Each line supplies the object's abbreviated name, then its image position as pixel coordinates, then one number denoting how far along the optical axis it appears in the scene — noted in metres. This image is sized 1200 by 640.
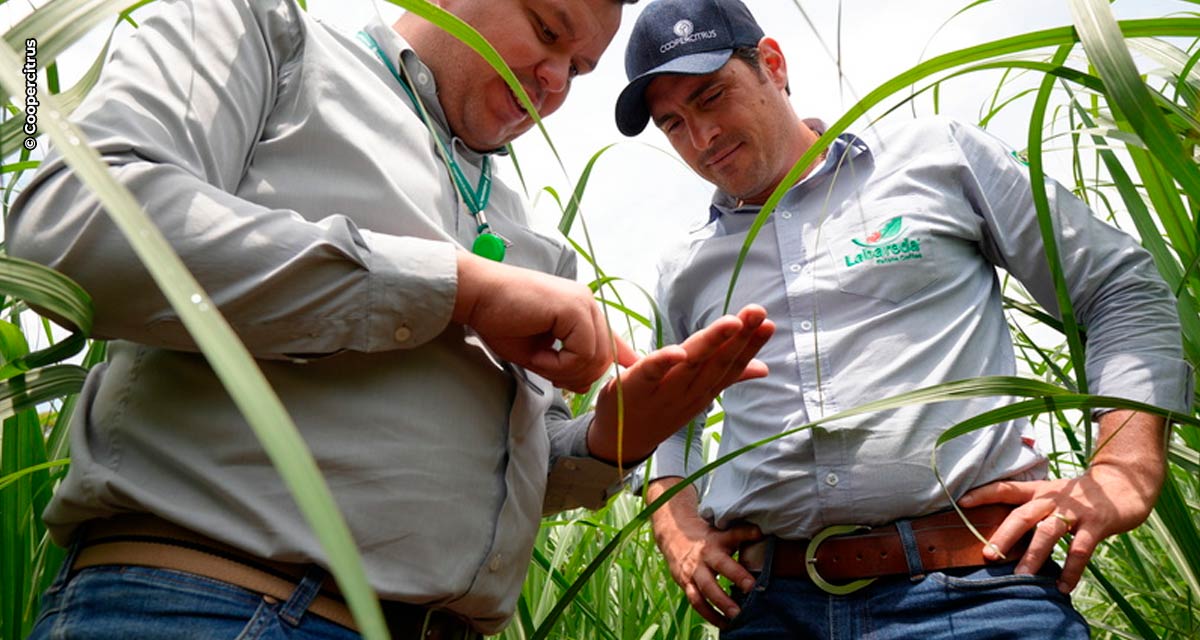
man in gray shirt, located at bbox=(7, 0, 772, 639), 0.63
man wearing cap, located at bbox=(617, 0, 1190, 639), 1.06
